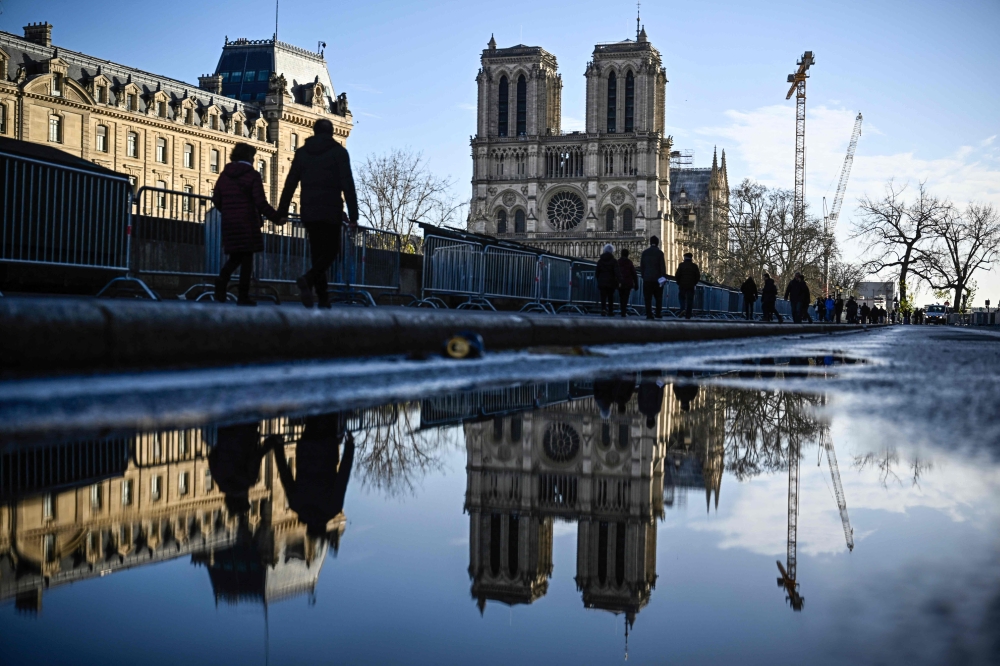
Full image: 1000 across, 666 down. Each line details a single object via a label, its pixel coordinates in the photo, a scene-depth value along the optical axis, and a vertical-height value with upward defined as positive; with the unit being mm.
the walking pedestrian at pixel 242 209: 8438 +832
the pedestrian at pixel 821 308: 53347 +747
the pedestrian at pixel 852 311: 63019 +754
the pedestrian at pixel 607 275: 20219 +834
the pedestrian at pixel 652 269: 20328 +979
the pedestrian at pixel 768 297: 32153 +754
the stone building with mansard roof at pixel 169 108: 49375 +11458
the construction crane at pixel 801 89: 137650 +32471
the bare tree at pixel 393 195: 63688 +7326
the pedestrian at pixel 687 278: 23359 +939
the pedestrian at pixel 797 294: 34031 +910
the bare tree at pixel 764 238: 78125 +6411
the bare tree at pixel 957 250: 66250 +4948
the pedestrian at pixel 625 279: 20688 +783
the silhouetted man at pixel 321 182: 8484 +1067
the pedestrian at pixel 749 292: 34406 +967
